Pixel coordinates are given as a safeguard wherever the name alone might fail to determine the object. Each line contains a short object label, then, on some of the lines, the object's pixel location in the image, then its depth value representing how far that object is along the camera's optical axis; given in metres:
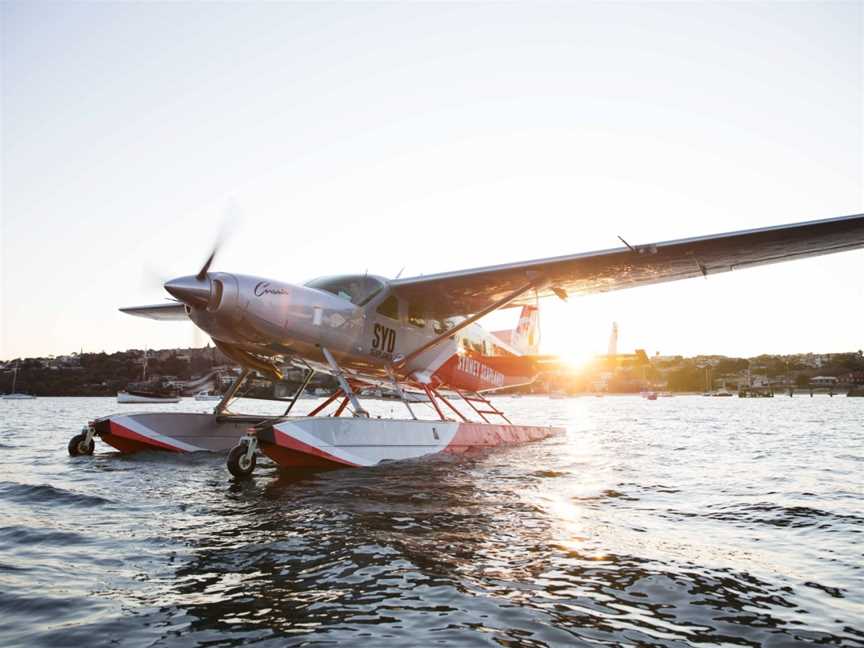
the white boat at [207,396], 117.09
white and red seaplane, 8.10
